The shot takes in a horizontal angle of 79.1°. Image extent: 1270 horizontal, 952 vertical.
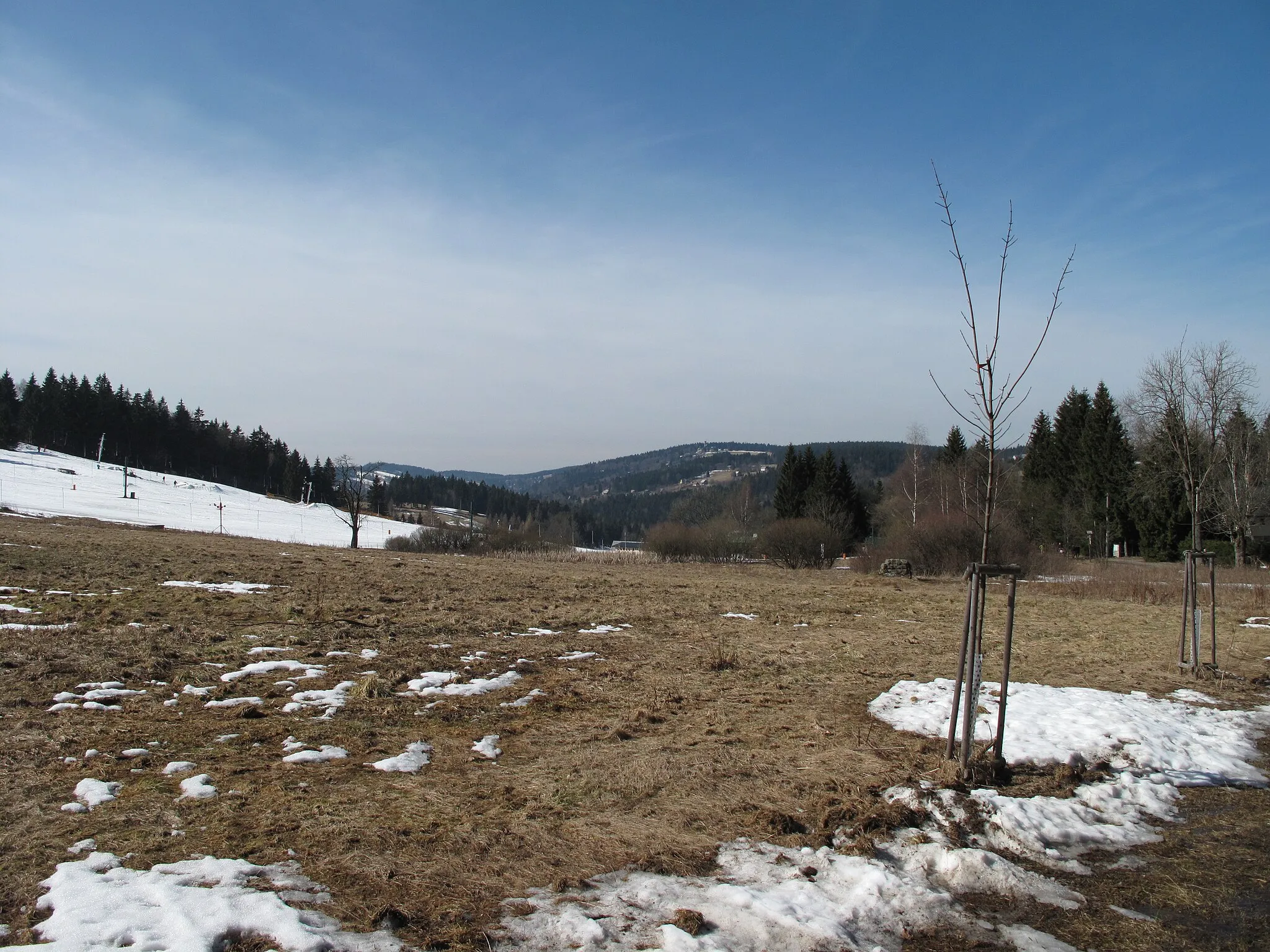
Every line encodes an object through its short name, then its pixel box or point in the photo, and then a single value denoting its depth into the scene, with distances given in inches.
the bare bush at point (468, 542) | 1856.5
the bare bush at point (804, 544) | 1503.4
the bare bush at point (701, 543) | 1747.0
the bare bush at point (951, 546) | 1232.8
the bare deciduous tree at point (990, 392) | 227.1
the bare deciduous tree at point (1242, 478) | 1412.4
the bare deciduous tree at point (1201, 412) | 1091.9
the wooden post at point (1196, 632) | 385.6
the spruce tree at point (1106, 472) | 1916.8
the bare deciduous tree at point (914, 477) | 2020.2
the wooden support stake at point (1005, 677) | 210.4
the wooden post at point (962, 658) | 211.6
